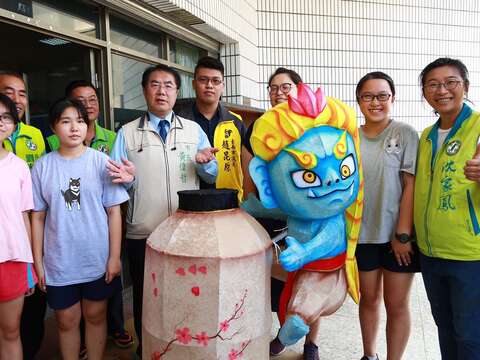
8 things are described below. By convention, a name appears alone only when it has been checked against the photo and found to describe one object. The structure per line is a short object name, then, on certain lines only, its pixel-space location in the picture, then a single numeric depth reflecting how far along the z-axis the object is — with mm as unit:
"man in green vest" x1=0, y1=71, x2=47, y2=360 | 2477
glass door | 3660
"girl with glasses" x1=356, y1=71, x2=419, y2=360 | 2377
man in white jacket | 2400
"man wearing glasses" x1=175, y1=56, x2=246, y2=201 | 2859
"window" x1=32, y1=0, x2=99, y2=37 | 3232
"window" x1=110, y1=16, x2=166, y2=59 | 3979
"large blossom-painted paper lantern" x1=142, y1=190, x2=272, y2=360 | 1550
